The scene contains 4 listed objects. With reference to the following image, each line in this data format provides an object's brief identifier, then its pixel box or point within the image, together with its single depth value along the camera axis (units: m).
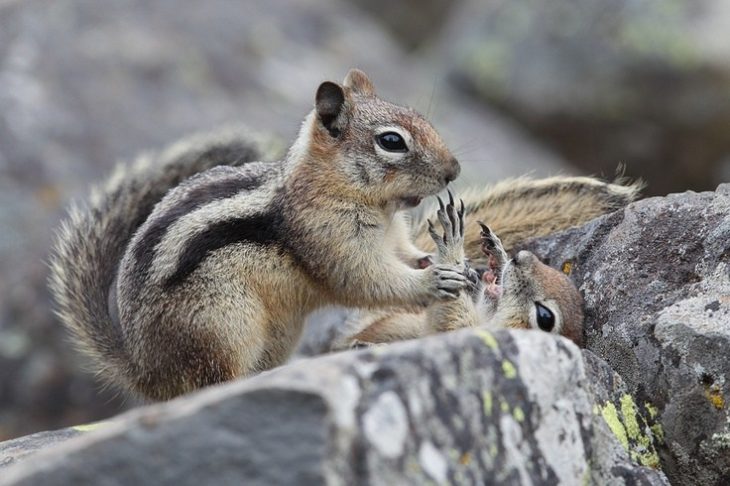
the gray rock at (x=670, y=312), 7.42
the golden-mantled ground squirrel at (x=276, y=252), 9.23
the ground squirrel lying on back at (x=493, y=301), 8.73
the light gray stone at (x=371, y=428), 4.86
